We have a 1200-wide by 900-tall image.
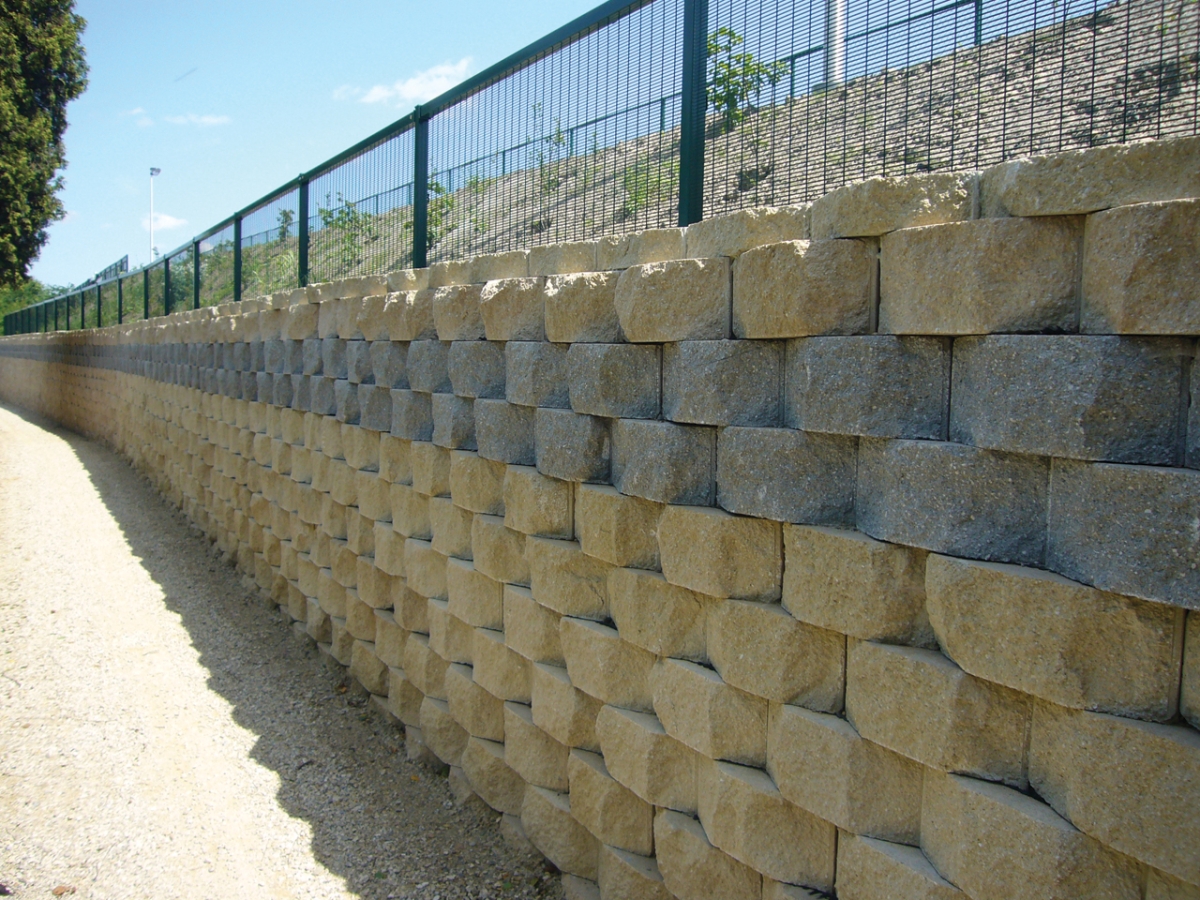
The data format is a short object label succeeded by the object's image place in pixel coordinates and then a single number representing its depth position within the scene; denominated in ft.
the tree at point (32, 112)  65.36
